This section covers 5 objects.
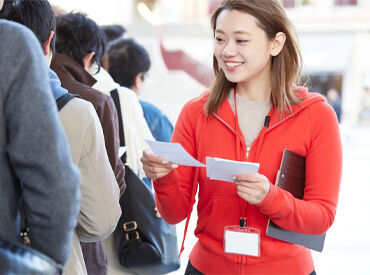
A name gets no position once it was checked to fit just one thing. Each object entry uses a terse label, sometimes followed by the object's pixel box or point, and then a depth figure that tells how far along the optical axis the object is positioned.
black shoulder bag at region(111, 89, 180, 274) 3.15
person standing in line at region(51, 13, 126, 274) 2.73
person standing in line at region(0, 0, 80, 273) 2.12
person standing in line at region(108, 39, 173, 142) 3.73
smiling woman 2.49
